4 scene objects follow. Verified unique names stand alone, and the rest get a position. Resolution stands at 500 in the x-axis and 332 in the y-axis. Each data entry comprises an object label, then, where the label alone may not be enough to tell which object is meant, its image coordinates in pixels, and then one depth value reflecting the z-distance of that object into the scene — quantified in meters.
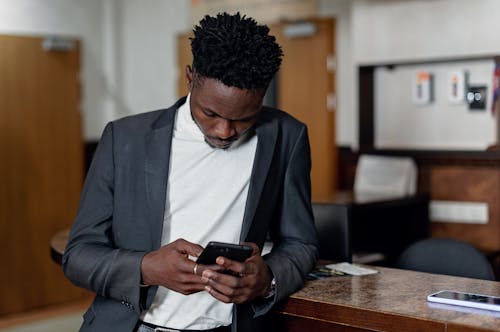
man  2.05
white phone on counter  2.07
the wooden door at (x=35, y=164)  5.57
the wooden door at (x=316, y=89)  5.15
